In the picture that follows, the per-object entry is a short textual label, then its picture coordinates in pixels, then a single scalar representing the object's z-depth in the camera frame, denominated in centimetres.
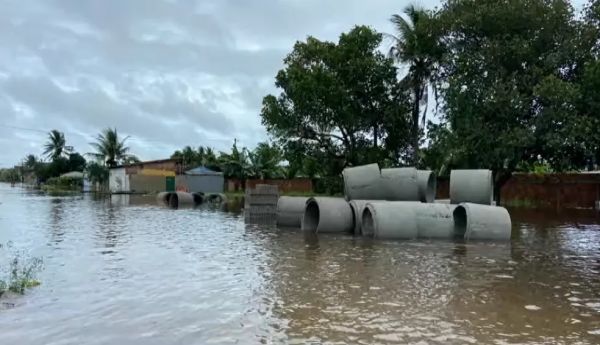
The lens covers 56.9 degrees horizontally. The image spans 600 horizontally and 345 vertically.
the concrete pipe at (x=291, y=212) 1656
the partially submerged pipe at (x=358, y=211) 1452
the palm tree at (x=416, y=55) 2806
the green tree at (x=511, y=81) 2127
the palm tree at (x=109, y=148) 5997
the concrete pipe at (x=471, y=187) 1521
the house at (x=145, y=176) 4925
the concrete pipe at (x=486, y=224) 1334
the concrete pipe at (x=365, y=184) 1579
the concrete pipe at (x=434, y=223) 1362
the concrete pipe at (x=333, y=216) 1466
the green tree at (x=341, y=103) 2944
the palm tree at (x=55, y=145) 7425
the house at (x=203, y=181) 4219
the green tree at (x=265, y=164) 4592
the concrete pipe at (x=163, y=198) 3262
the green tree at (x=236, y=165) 4603
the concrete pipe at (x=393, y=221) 1338
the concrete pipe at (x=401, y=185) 1566
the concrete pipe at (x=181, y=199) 3034
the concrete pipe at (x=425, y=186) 1636
